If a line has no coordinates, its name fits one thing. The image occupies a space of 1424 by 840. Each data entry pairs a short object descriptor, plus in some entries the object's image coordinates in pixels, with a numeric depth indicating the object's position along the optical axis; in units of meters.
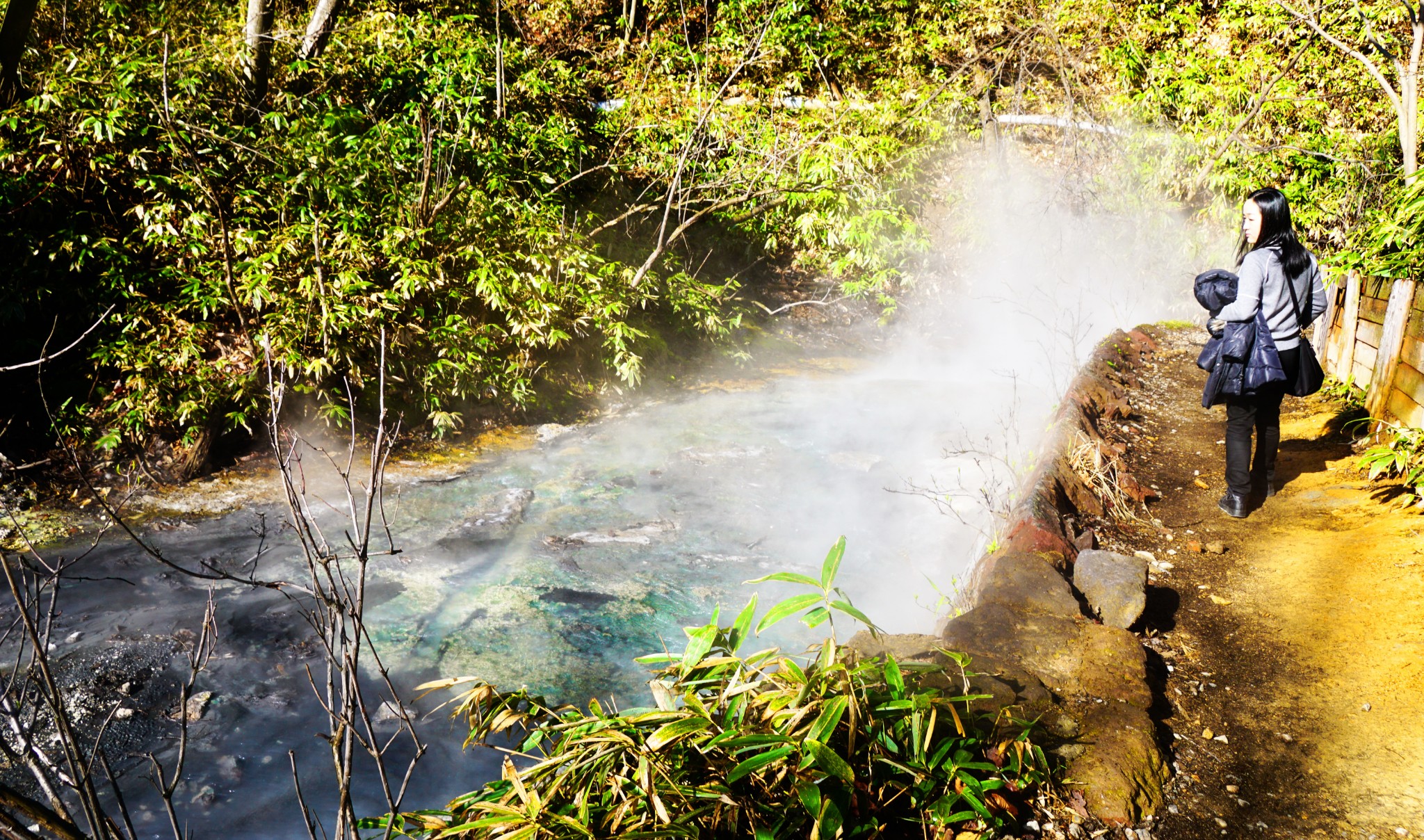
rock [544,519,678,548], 5.44
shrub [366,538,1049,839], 1.91
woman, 3.78
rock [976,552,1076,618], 3.11
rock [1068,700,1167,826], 2.25
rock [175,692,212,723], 3.66
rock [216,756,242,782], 3.34
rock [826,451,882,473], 6.73
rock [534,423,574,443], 7.51
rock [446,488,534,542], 5.52
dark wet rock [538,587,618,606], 4.66
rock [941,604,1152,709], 2.68
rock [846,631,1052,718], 2.49
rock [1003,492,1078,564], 3.62
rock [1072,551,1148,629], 3.20
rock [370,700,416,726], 3.67
